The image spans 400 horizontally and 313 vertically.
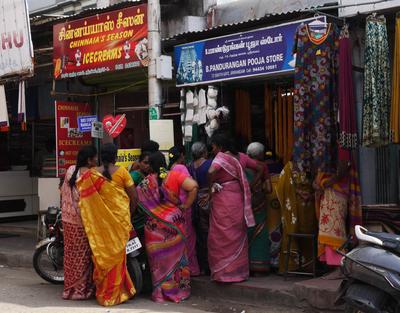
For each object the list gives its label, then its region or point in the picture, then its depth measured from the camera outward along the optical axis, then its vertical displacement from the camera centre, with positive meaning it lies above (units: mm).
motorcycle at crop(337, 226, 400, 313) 4422 -1021
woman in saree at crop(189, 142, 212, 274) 7090 -709
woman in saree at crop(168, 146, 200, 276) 7074 -1020
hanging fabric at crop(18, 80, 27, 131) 10633 +758
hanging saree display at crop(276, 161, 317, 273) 6824 -828
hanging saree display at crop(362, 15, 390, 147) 6051 +569
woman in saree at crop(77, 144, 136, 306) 6391 -787
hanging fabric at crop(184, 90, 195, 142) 8273 +325
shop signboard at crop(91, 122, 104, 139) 8570 +215
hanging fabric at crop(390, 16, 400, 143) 5965 +372
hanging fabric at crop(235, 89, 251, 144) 8836 +414
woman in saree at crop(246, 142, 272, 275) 7055 -918
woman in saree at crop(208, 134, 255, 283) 6652 -810
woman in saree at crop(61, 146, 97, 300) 6621 -1096
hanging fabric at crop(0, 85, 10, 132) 11305 +662
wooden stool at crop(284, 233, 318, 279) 6661 -1224
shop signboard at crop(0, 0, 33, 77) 10258 +1863
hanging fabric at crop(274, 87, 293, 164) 8430 +241
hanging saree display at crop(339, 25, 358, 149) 6055 +391
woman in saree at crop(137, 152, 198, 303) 6523 -996
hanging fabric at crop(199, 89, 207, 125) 8117 +475
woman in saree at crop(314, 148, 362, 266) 6250 -709
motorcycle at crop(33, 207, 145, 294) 7434 -1364
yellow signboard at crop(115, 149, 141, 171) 8023 -188
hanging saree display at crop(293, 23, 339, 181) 6336 +435
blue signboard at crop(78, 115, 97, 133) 10703 +405
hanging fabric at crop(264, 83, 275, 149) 8625 +383
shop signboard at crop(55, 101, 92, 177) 10797 +183
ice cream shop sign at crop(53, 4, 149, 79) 8711 +1563
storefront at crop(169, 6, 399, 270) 6113 +527
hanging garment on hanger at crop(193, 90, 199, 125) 8219 +457
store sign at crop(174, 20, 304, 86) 7320 +1109
